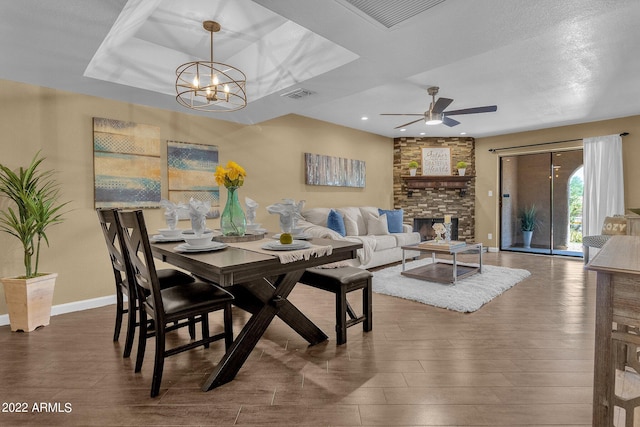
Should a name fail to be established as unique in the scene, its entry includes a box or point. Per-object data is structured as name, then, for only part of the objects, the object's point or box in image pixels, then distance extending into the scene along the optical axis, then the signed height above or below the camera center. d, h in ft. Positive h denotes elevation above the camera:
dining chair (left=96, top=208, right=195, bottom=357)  6.72 -1.82
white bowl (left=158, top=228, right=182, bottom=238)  7.88 -0.71
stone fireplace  22.98 +0.80
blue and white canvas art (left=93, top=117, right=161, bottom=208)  11.05 +1.47
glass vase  7.72 -0.40
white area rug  10.64 -3.17
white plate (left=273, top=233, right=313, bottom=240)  7.53 -0.76
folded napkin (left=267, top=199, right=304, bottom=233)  6.73 -0.15
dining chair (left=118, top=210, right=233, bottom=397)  5.56 -1.83
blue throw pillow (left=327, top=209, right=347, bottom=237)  15.99 -0.92
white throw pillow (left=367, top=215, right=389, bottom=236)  18.03 -1.20
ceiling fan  12.42 +3.87
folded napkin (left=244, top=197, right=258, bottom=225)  8.76 -0.15
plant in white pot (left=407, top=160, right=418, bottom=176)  22.17 +2.66
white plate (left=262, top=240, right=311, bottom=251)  6.13 -0.81
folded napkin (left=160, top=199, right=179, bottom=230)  8.22 -0.25
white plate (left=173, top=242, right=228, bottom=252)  6.12 -0.84
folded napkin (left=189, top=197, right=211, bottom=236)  6.60 -0.21
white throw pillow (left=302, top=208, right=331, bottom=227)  16.83 -0.60
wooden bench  7.69 -2.03
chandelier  11.48 +4.46
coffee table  12.88 -2.94
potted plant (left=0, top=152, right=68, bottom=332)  8.86 -0.94
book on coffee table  13.30 -1.72
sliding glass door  20.93 +0.21
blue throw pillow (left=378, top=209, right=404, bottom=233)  19.03 -0.97
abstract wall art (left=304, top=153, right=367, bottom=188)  17.72 +2.02
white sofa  14.99 -1.50
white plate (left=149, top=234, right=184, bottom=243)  7.45 -0.82
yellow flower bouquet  7.27 +0.68
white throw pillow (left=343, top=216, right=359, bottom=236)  16.84 -1.18
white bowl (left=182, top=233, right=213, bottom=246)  6.21 -0.69
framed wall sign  22.93 +3.09
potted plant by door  22.57 -1.22
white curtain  17.69 +1.35
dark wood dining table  5.20 -1.59
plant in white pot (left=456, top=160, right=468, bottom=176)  22.07 +2.64
